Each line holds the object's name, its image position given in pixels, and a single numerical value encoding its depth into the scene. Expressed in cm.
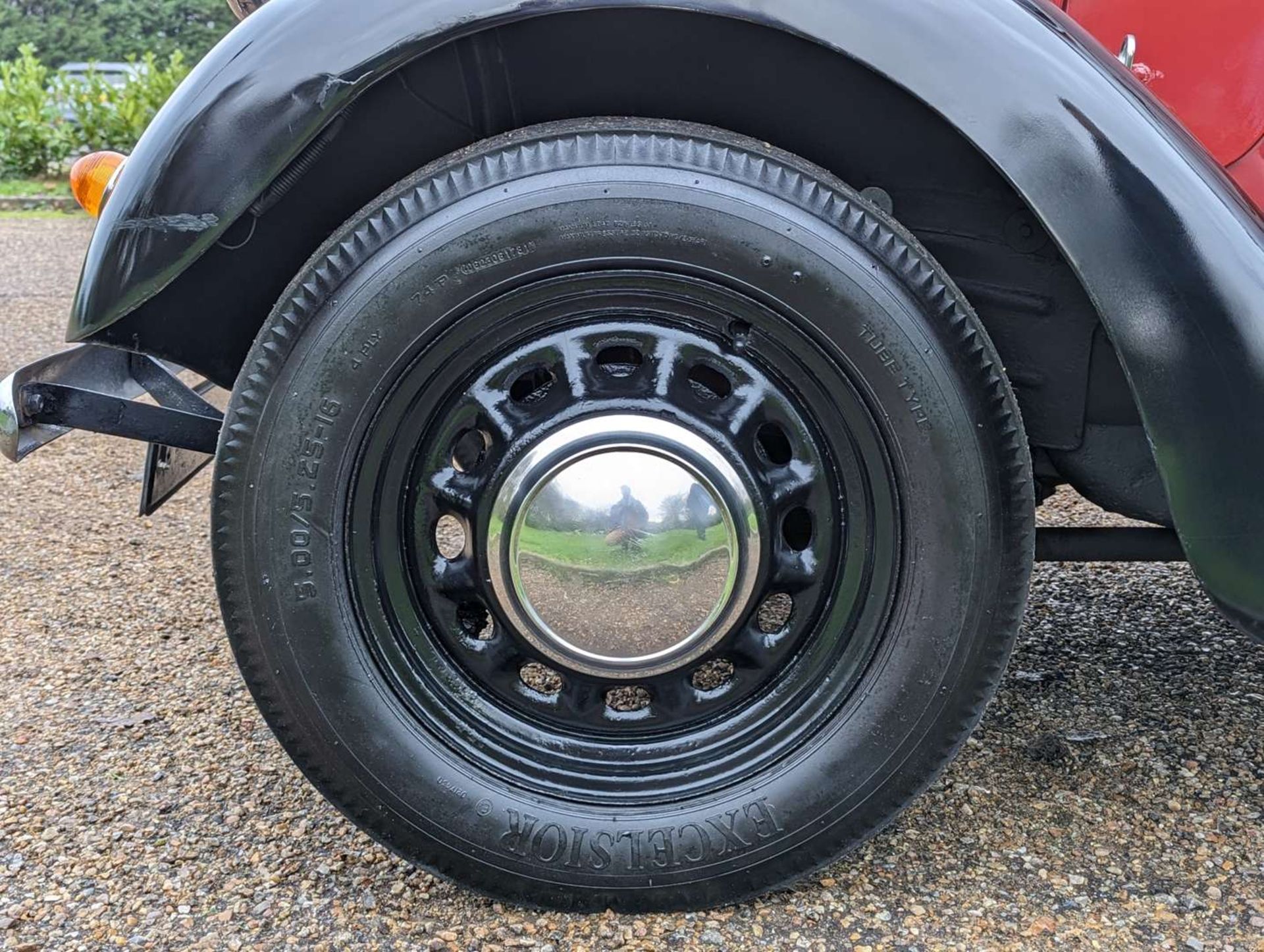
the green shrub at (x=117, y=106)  1070
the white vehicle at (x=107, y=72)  1163
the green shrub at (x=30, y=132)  1096
